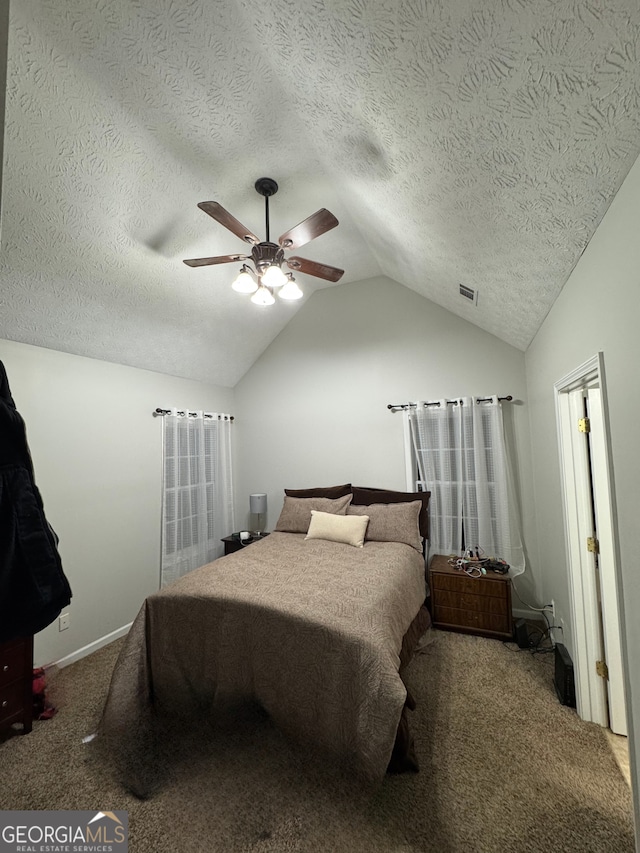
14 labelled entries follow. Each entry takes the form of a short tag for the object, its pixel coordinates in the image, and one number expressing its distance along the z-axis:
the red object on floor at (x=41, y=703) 2.07
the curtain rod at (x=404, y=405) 3.31
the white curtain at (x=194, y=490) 3.55
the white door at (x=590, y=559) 1.88
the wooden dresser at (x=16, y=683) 1.88
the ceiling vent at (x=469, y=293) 2.60
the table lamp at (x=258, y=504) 4.06
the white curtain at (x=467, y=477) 3.15
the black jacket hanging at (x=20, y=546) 0.63
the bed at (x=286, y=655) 1.60
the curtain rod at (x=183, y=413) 3.48
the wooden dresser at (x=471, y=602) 2.75
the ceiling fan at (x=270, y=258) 1.85
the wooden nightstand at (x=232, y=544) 3.84
